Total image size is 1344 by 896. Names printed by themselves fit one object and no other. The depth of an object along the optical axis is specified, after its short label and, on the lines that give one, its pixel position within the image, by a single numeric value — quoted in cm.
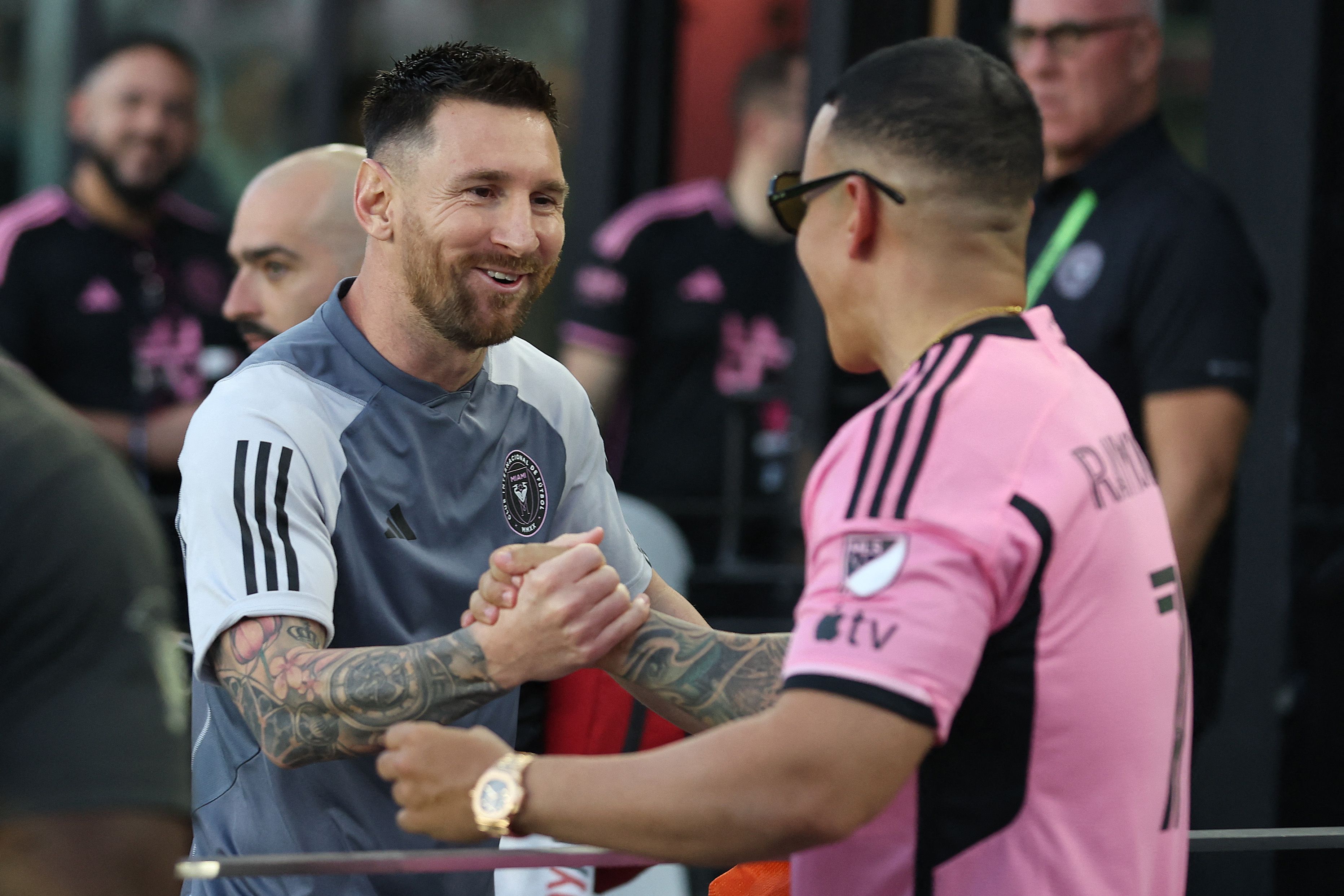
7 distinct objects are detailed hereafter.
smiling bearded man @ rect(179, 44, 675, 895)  425
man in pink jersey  323
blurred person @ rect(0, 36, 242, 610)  1120
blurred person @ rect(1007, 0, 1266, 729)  829
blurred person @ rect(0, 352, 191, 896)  255
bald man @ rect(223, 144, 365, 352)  624
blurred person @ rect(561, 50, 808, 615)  1201
